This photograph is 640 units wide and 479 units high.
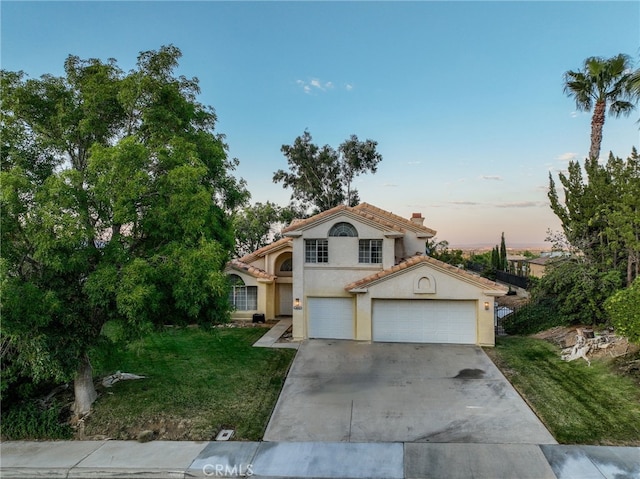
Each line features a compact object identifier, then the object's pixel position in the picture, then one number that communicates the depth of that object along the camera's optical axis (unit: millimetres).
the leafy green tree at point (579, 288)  14617
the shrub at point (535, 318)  16578
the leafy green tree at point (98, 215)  7363
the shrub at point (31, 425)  8375
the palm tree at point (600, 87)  16547
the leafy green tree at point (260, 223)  32219
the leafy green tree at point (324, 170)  33562
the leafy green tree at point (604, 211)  13641
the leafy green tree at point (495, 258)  36125
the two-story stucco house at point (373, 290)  15114
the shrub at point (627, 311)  10398
